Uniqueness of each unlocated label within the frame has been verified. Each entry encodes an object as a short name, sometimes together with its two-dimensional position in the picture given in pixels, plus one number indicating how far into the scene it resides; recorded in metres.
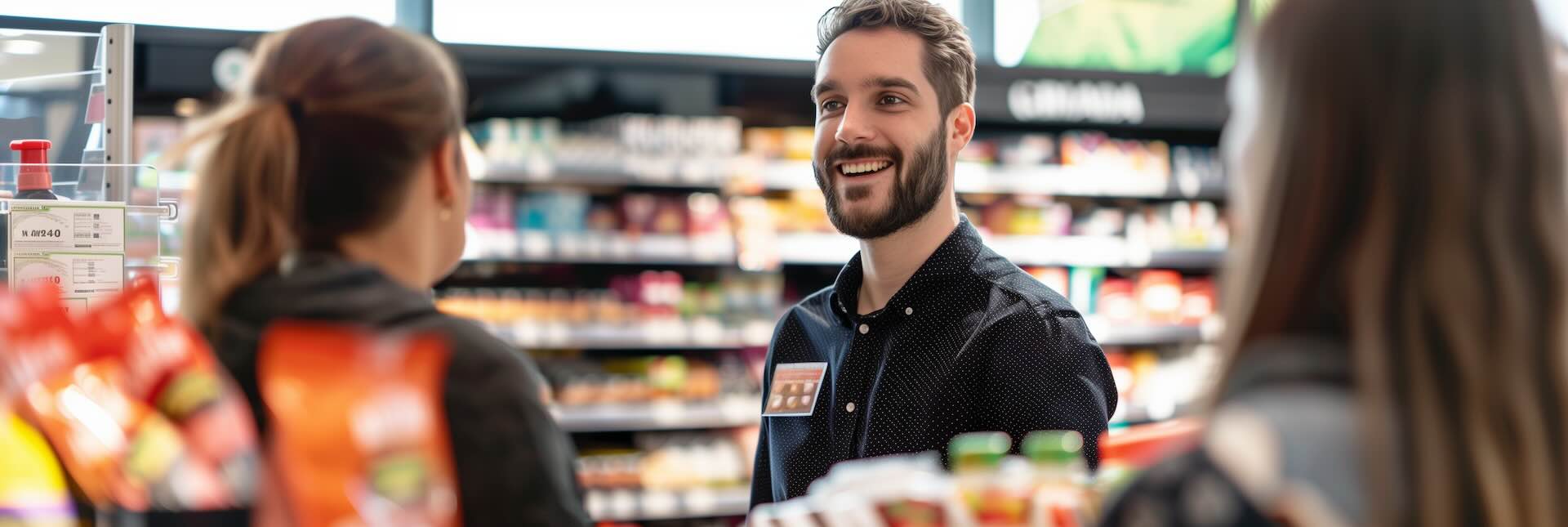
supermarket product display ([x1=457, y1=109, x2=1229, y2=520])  5.14
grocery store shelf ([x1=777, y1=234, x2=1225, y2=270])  5.51
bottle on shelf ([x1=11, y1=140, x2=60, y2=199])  2.21
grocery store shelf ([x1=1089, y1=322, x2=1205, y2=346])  6.21
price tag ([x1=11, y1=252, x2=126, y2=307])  2.16
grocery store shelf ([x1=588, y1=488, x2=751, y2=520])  5.17
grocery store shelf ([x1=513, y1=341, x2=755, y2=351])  5.18
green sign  6.57
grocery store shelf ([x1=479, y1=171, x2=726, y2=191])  5.12
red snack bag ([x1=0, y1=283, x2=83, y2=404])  1.09
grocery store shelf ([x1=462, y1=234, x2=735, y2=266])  5.04
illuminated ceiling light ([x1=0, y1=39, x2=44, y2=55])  2.58
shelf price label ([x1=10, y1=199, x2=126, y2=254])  2.15
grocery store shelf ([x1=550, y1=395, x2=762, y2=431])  5.10
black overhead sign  5.94
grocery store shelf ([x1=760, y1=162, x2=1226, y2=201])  5.95
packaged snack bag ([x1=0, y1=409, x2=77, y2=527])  1.02
